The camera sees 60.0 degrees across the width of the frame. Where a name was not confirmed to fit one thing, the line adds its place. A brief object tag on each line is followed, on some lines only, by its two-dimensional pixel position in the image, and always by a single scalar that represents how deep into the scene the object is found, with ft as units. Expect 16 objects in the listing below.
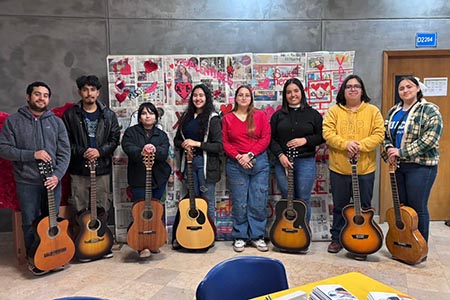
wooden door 14.01
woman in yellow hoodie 11.20
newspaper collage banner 12.84
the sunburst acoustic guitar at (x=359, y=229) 11.00
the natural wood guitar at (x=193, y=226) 11.74
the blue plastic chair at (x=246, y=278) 5.17
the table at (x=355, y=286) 4.72
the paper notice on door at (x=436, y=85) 14.32
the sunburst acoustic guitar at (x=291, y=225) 11.53
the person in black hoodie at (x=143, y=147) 11.68
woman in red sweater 12.03
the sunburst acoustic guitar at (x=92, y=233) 11.03
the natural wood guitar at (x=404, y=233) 10.50
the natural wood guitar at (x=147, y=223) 11.16
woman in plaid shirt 10.53
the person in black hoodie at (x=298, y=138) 11.94
